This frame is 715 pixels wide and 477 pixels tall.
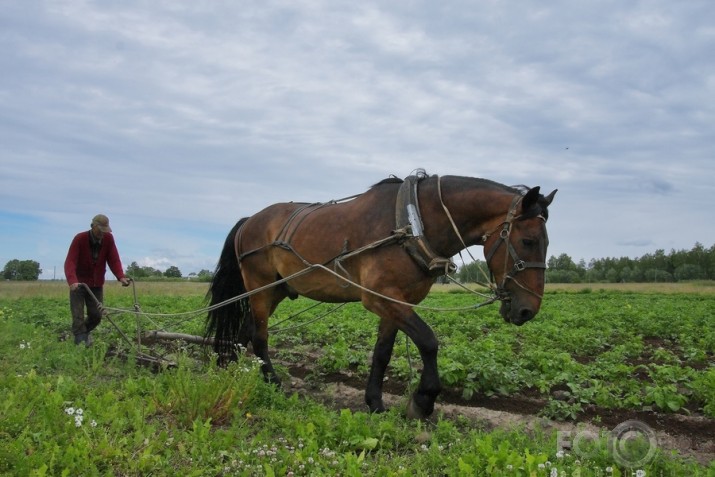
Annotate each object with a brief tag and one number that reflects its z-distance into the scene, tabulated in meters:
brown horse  4.54
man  7.58
